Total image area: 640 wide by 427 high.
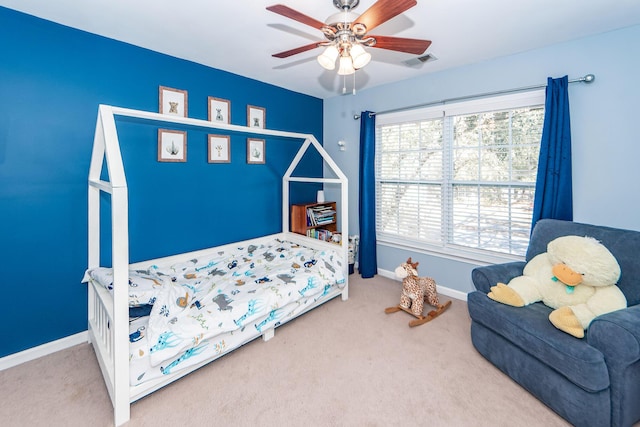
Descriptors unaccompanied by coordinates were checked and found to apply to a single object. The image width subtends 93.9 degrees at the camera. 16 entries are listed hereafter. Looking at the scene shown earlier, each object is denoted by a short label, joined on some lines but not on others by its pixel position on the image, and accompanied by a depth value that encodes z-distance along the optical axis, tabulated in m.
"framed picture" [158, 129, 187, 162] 2.71
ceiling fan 1.46
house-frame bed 1.57
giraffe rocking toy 2.76
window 2.77
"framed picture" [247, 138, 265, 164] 3.41
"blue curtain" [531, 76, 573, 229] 2.38
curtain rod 2.34
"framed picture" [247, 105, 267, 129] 3.40
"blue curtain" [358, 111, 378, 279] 3.69
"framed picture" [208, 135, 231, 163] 3.08
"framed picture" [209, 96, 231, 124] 3.05
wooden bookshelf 3.67
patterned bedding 1.79
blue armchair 1.46
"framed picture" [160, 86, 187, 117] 2.71
